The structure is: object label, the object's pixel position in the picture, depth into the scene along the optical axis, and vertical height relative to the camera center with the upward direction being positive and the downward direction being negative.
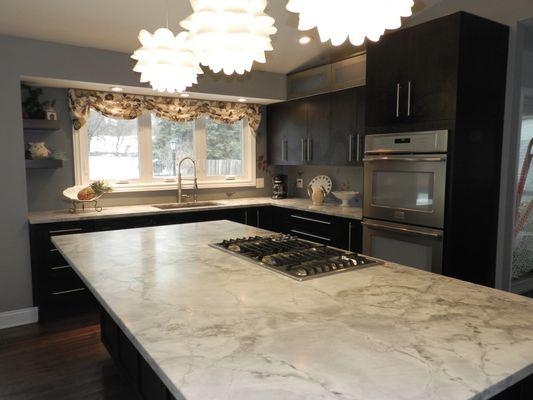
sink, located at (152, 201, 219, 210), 4.19 -0.43
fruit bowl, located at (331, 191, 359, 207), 4.20 -0.32
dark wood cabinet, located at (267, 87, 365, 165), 3.86 +0.37
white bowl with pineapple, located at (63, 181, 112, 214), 3.63 -0.26
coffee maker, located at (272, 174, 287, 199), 4.99 -0.27
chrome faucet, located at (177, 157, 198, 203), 4.47 -0.23
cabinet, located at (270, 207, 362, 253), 3.60 -0.61
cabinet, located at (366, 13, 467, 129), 2.73 +0.65
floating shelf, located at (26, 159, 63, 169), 3.45 +0.00
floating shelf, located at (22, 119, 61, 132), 3.48 +0.34
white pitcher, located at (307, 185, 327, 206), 4.43 -0.34
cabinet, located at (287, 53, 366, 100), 3.80 +0.88
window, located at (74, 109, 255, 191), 4.15 +0.14
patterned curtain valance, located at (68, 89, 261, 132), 3.90 +0.60
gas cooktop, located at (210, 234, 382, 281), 1.71 -0.43
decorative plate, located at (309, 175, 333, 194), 4.70 -0.21
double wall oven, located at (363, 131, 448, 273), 2.81 -0.25
